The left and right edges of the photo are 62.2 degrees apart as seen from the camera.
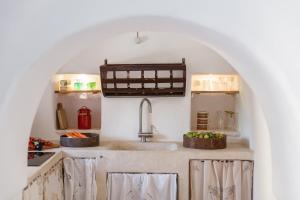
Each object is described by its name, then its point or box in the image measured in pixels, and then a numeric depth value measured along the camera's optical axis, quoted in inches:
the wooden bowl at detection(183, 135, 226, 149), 97.3
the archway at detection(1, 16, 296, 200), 41.4
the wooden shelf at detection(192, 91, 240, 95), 108.8
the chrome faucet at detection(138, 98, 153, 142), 106.7
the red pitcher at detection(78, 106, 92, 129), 111.9
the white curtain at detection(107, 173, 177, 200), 93.6
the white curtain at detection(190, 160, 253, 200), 93.7
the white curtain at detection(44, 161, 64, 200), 79.3
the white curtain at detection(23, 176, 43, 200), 59.4
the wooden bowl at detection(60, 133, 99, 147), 98.6
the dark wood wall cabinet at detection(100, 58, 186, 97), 102.2
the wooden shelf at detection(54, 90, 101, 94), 110.1
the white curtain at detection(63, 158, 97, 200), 94.0
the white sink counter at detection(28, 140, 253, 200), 94.0
